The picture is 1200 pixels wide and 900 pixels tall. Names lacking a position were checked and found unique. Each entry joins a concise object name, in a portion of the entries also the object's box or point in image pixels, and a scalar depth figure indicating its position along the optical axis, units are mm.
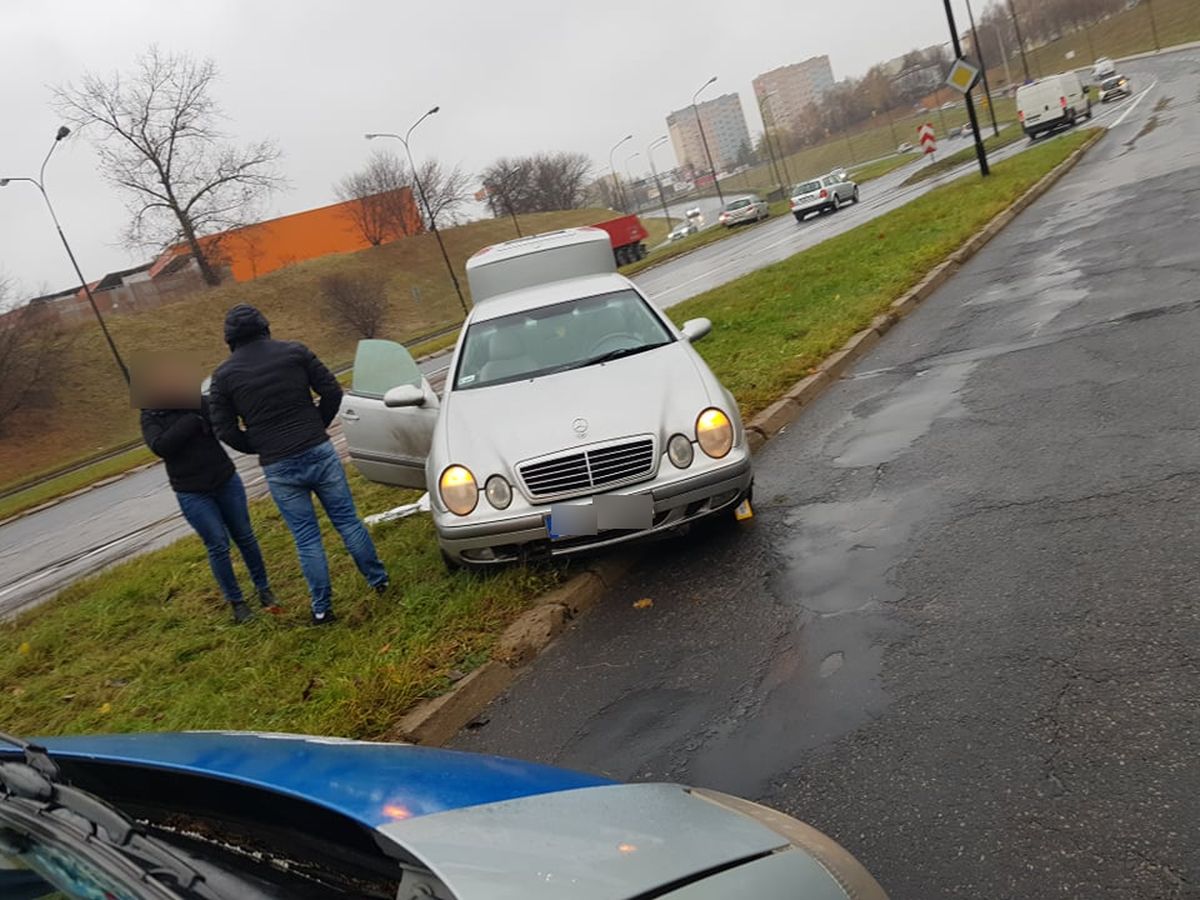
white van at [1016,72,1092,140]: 42125
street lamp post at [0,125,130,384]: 29781
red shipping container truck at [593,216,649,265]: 49719
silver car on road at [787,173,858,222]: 37625
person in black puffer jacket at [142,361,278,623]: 5516
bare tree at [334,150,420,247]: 73375
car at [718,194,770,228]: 48594
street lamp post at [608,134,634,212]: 99550
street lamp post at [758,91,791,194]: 68438
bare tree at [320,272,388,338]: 40219
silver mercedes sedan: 4953
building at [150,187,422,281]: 68188
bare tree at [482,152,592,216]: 84500
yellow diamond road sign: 21719
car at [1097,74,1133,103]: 57656
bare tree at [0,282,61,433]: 37500
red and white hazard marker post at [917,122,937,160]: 38344
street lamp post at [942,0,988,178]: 22802
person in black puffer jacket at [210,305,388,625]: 5109
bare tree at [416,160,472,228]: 73375
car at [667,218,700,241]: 67625
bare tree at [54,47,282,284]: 56781
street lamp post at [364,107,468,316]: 41844
